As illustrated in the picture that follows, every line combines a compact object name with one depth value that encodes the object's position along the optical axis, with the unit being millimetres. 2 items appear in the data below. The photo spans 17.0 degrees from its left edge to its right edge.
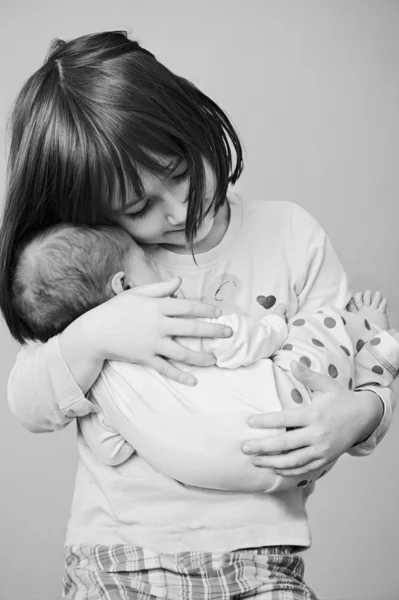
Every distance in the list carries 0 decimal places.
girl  1198
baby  1171
